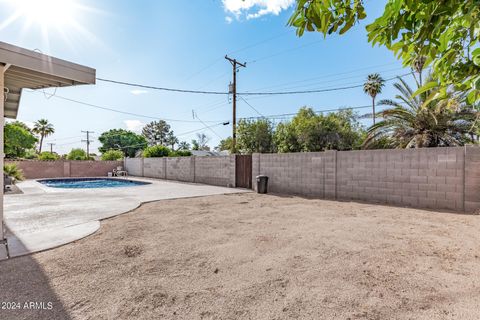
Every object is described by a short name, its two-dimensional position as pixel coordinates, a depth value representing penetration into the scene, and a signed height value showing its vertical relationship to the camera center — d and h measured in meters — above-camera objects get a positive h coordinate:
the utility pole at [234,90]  16.17 +4.45
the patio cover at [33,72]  4.14 +1.59
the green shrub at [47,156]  25.24 +0.14
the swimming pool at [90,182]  17.86 -1.85
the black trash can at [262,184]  11.52 -1.16
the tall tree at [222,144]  31.32 +2.19
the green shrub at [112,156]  27.44 +0.18
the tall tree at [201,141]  55.82 +3.76
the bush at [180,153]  25.78 +0.51
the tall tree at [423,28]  1.19 +0.65
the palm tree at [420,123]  11.19 +1.63
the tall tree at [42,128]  43.88 +5.00
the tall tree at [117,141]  54.84 +3.62
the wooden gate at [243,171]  13.30 -0.68
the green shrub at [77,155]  28.07 +0.29
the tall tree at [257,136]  20.34 +1.77
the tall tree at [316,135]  17.95 +1.70
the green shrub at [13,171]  14.84 -0.82
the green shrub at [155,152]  23.22 +0.53
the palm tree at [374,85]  29.88 +8.58
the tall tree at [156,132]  59.75 +6.01
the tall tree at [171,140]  60.22 +4.22
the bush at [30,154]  30.72 +0.42
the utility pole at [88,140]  53.47 +3.70
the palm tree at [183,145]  58.25 +3.00
